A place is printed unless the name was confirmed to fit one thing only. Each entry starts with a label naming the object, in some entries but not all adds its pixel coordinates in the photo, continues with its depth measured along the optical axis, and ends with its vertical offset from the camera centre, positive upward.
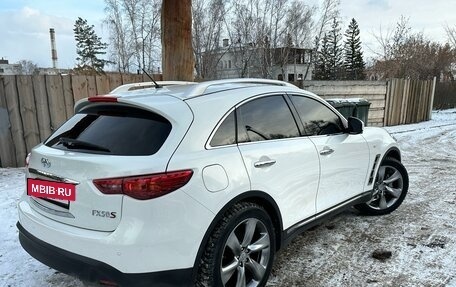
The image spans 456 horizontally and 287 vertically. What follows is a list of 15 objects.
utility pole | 5.57 +0.52
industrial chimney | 50.28 +3.18
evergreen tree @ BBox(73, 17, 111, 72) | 48.75 +4.14
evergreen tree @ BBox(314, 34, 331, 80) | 49.86 +0.91
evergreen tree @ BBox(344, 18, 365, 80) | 51.47 +2.92
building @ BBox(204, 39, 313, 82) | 35.47 +1.36
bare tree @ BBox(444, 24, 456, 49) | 24.82 +2.48
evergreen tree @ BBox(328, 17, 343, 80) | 51.06 +2.46
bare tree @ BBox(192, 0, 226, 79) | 34.00 +3.70
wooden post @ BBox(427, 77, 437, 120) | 15.36 -1.22
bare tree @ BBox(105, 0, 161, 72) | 35.34 +3.80
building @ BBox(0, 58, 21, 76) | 67.97 +1.07
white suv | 2.16 -0.74
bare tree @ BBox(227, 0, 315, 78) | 35.56 +4.06
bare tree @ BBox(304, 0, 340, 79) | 37.69 +5.69
